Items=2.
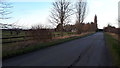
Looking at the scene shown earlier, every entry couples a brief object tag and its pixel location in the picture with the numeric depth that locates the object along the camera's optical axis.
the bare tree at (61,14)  17.48
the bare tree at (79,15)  24.51
